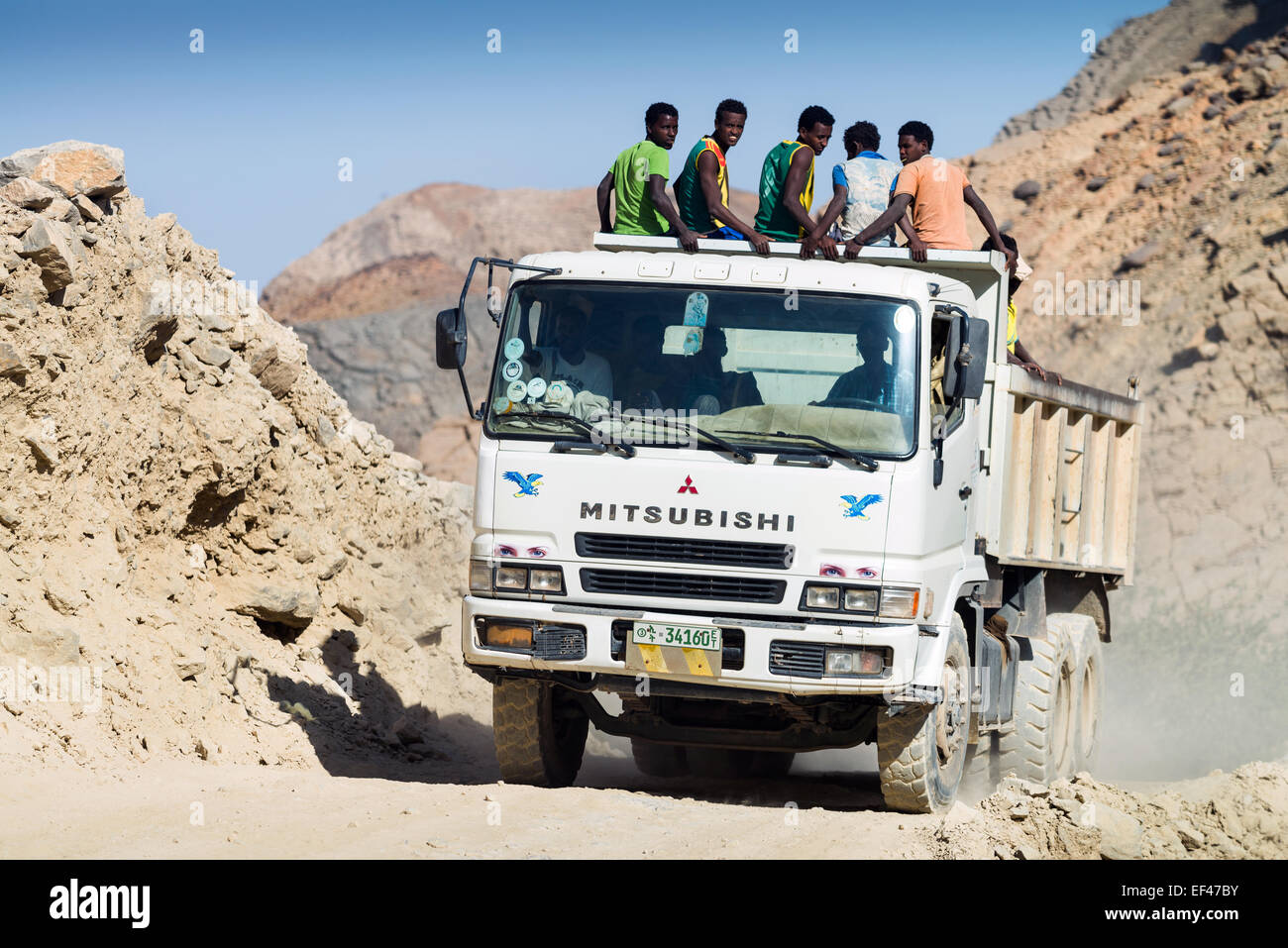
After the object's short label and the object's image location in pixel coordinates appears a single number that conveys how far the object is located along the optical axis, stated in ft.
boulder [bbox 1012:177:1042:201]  119.34
